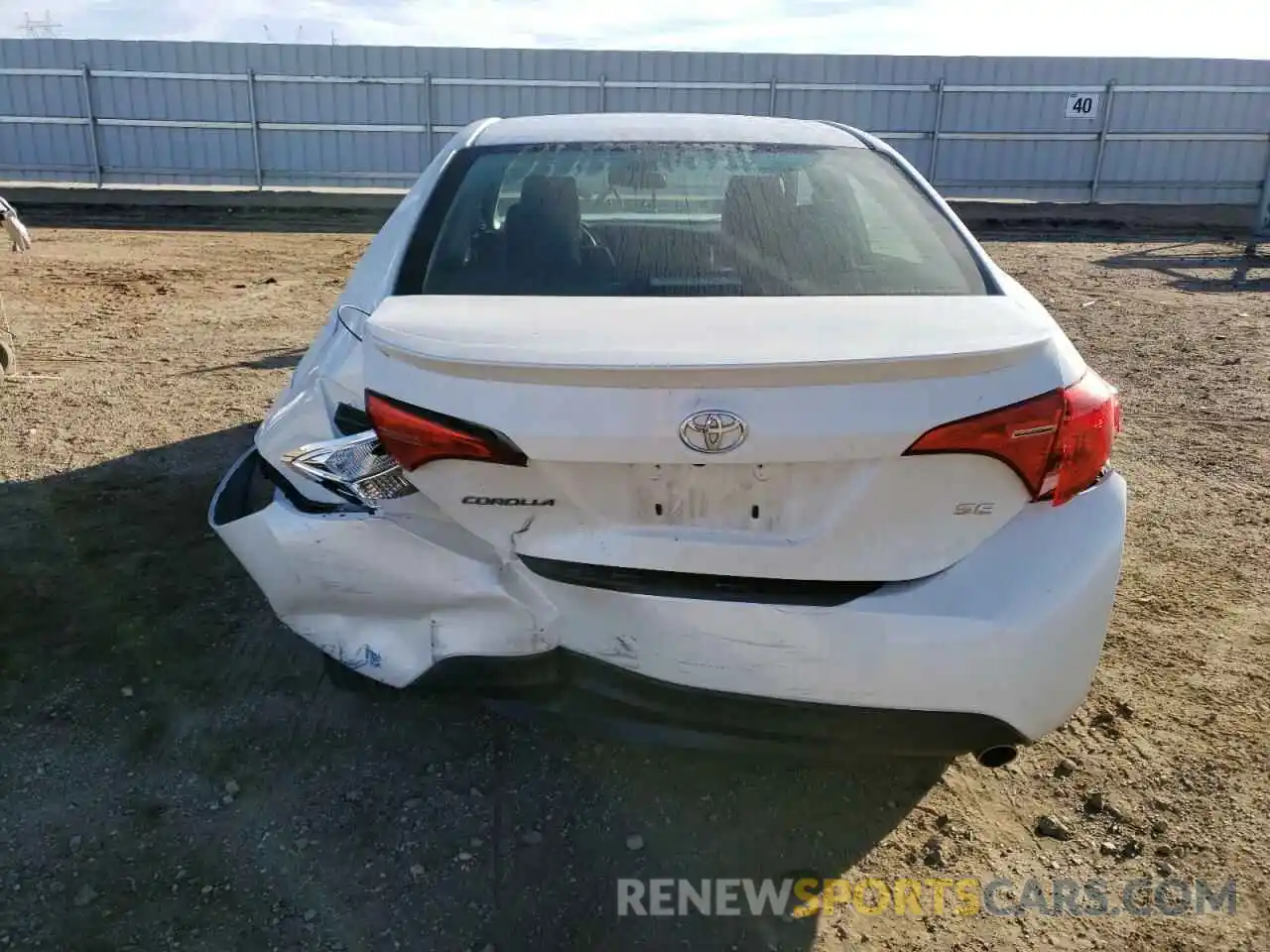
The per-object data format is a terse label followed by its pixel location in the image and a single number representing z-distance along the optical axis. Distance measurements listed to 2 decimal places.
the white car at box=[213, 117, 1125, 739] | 1.89
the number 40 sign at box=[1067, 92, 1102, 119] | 16.34
